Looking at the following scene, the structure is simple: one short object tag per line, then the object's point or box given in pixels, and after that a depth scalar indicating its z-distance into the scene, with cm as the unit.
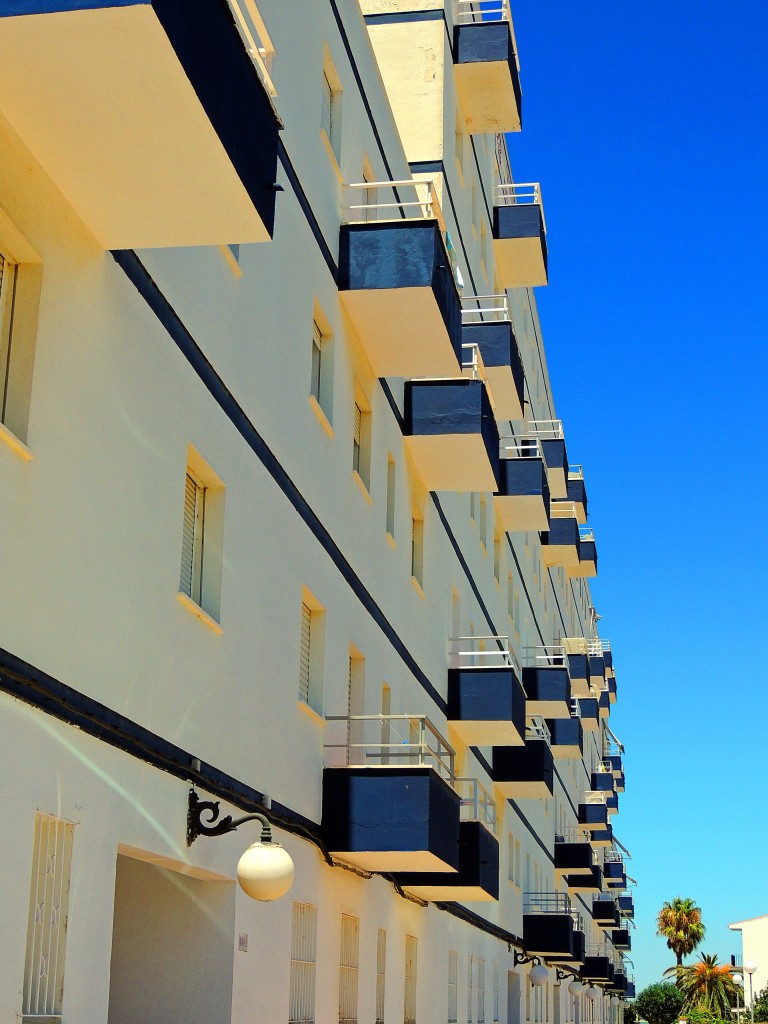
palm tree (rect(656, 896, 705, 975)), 12056
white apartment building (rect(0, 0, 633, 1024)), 874
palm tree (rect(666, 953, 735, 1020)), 11088
